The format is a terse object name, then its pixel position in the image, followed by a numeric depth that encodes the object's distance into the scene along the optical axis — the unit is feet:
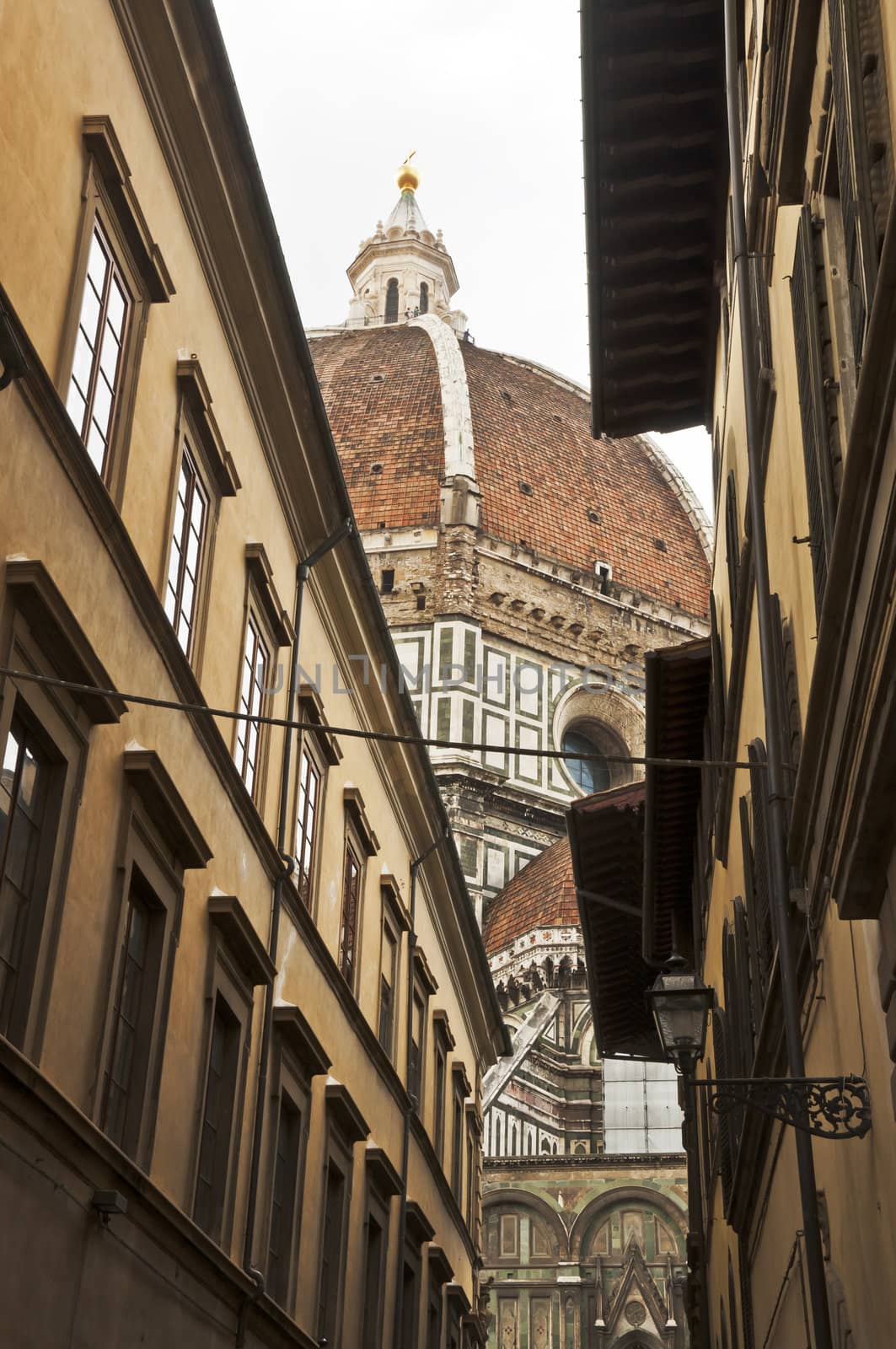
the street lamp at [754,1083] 22.45
